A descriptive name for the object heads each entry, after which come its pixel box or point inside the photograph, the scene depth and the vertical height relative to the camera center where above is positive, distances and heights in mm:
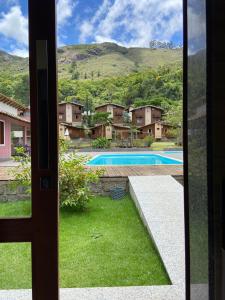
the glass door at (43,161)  1329 -72
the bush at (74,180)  4316 -517
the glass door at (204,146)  1129 -15
